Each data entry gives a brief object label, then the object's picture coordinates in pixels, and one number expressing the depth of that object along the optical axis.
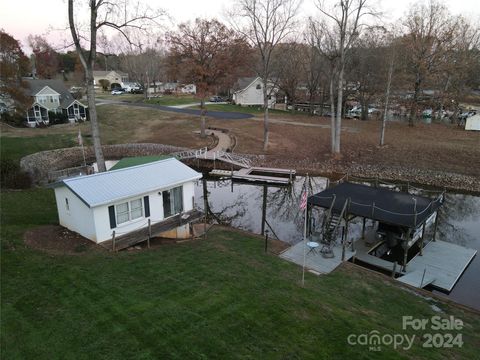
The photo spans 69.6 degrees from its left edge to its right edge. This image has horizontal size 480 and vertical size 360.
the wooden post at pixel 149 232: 16.84
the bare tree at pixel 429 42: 44.62
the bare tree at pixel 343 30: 32.12
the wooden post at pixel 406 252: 16.75
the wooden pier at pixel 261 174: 32.06
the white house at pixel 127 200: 15.95
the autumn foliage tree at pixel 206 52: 39.19
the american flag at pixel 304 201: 13.93
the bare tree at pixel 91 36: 20.69
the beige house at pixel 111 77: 105.29
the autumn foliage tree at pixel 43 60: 82.69
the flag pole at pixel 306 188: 13.56
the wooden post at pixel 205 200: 19.45
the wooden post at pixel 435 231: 20.20
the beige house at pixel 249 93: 71.19
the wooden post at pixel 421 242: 18.03
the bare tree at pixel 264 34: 36.03
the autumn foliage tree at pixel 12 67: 36.25
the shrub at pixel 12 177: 24.98
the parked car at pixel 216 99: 81.56
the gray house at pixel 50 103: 48.84
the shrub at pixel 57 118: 49.25
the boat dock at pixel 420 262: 15.99
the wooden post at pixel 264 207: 23.26
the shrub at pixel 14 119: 46.18
